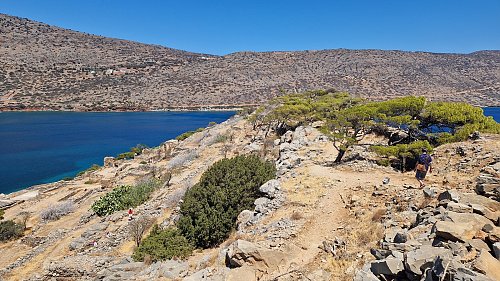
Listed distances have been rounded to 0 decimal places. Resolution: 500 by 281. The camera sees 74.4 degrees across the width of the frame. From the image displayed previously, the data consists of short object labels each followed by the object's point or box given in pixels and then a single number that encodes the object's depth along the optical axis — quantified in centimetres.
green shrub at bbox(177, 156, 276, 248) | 1196
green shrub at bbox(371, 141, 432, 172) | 1462
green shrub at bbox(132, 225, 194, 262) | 1115
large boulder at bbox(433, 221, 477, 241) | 610
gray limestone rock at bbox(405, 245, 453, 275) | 564
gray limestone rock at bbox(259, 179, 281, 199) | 1280
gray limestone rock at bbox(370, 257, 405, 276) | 609
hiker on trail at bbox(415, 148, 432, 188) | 1160
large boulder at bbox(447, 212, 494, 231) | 638
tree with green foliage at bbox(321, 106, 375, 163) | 1734
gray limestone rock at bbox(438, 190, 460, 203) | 807
